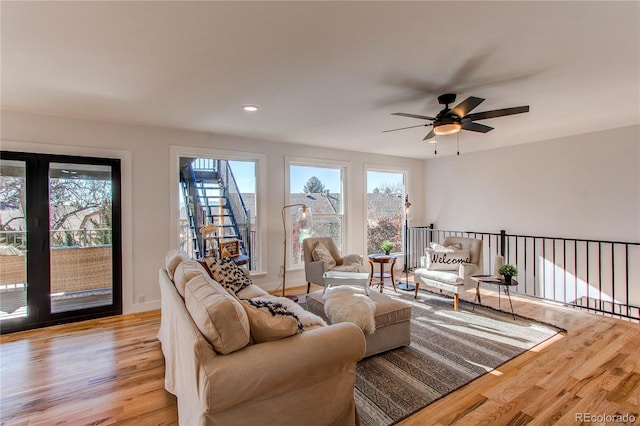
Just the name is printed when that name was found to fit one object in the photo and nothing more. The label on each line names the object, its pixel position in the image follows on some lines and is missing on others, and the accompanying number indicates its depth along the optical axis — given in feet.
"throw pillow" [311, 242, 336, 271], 15.14
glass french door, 11.12
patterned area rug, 7.04
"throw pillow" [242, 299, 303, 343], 5.32
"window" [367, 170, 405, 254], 20.67
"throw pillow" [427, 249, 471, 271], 14.17
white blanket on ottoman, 8.45
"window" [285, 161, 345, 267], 17.34
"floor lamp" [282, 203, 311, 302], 14.54
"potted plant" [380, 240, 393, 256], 16.56
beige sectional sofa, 4.58
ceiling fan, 8.80
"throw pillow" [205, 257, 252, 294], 10.57
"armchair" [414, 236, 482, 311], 13.01
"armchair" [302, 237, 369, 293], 14.70
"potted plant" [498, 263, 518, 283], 12.23
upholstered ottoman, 8.99
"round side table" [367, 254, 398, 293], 15.54
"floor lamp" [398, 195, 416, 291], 18.98
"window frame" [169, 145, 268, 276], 13.78
